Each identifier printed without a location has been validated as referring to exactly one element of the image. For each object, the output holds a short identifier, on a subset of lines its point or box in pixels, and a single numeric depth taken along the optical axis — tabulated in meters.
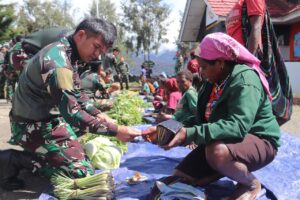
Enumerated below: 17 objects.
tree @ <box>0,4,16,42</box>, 22.99
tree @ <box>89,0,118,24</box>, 28.88
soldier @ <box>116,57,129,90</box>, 12.17
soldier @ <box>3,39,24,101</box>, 3.95
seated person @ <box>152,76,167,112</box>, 5.33
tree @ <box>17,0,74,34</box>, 27.84
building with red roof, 9.64
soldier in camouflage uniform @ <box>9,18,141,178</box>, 2.03
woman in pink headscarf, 1.80
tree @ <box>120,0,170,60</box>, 26.54
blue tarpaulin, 2.22
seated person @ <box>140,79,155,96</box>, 9.67
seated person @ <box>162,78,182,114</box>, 4.40
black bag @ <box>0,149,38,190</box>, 2.49
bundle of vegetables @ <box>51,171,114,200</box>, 2.07
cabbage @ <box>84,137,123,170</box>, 2.69
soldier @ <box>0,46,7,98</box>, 8.00
